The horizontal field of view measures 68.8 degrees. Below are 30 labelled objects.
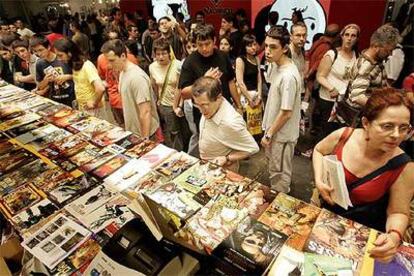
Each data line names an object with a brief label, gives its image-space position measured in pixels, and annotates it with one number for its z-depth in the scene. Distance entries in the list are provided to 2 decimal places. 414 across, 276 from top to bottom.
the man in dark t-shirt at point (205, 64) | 2.84
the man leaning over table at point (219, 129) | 2.04
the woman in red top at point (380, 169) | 1.44
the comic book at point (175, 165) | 1.92
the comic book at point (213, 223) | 1.34
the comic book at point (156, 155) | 2.05
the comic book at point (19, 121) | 2.69
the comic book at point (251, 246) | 1.19
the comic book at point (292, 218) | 1.36
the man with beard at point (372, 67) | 2.65
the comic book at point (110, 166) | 1.96
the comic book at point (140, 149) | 2.15
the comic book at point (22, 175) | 1.94
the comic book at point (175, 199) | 1.59
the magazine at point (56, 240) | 1.42
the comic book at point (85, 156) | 2.12
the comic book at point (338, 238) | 1.26
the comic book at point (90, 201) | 1.66
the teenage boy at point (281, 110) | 2.39
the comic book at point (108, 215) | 1.56
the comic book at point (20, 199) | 1.74
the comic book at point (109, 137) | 2.35
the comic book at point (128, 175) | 1.85
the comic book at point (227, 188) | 1.67
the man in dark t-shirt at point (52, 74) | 3.36
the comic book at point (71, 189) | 1.76
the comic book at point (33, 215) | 1.61
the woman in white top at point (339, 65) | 3.15
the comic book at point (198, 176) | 1.78
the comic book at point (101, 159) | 2.04
